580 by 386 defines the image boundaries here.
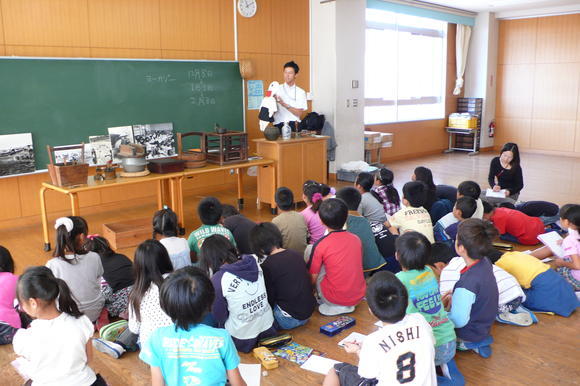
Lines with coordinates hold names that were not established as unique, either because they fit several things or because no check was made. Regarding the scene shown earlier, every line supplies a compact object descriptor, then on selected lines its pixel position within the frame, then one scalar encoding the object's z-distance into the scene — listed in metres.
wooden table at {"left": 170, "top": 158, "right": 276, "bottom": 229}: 5.29
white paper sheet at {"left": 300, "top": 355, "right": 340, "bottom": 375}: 2.73
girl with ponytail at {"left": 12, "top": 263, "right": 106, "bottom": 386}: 1.99
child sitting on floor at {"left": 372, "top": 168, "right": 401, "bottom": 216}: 4.70
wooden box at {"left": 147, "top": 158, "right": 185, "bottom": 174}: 5.12
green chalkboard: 5.30
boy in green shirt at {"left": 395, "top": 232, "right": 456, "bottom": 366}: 2.56
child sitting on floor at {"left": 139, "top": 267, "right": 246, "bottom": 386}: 1.78
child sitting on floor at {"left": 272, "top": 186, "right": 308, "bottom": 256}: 3.74
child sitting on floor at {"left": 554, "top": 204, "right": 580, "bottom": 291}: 3.52
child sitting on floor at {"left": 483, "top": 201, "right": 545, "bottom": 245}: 4.71
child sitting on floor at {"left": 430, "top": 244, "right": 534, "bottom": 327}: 3.10
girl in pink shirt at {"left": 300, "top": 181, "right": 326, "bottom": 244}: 4.02
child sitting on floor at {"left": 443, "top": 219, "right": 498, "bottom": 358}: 2.67
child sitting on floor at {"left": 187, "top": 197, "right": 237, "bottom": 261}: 3.47
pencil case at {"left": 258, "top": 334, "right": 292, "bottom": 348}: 2.93
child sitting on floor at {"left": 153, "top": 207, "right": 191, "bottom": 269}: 3.22
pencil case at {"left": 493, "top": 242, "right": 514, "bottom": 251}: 4.57
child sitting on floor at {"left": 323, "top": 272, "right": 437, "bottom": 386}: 1.92
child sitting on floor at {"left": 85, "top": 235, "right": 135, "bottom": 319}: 3.25
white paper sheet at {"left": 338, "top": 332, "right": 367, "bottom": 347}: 3.04
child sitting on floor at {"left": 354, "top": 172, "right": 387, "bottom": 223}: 4.27
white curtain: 10.84
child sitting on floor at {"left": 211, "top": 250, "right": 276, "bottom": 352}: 2.68
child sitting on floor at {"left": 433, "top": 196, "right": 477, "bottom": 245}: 4.10
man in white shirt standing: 6.44
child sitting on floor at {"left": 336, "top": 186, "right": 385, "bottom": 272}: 3.71
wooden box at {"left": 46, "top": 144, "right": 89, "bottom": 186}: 4.55
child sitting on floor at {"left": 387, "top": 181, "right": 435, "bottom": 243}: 3.97
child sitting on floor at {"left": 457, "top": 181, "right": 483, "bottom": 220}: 4.52
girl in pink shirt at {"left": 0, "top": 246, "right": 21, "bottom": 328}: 2.89
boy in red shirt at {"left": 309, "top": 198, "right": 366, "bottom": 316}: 3.17
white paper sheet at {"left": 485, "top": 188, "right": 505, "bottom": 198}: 5.50
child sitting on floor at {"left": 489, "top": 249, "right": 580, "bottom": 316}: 3.29
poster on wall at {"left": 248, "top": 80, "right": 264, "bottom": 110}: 7.42
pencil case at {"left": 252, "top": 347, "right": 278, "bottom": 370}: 2.74
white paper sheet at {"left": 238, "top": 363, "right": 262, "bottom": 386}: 2.62
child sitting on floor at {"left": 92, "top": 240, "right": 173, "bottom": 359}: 2.54
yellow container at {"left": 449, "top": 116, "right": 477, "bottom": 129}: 10.88
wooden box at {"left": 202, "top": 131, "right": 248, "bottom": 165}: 5.61
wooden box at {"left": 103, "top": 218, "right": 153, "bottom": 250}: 4.77
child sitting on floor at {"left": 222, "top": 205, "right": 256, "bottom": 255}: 3.70
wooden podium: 6.06
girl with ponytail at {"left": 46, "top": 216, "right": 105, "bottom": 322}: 2.94
